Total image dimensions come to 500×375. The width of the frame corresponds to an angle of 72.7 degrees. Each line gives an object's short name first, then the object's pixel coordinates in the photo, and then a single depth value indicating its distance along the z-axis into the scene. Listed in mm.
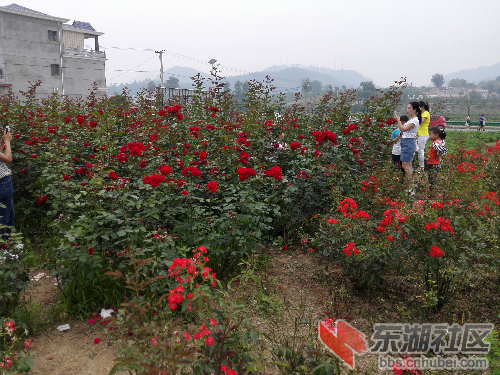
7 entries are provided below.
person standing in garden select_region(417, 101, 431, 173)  6609
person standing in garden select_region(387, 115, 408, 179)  6688
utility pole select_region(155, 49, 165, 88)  34284
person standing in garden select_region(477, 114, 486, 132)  25664
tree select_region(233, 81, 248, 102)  120375
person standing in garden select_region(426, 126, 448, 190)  6301
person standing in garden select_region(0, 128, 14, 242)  3754
